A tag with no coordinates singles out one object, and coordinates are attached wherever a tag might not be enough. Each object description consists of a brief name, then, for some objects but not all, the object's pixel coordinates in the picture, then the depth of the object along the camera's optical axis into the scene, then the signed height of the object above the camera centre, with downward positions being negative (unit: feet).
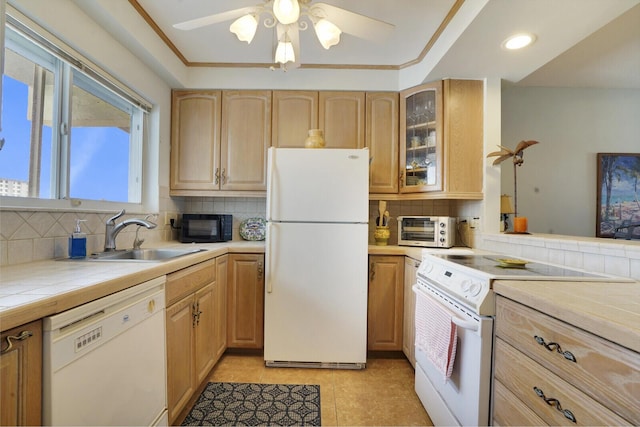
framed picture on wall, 8.65 +0.81
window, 4.27 +1.59
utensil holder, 7.98 -0.51
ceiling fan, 4.13 +3.06
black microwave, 7.76 -0.38
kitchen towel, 4.01 -1.86
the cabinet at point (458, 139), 7.11 +2.05
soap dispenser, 4.62 -0.54
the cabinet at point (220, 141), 8.11 +2.17
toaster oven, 7.10 -0.35
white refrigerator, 6.48 -0.81
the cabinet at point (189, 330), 4.38 -2.11
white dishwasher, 2.40 -1.56
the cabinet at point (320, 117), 8.05 +2.89
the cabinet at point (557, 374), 2.00 -1.34
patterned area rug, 4.95 -3.65
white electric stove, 3.48 -1.37
